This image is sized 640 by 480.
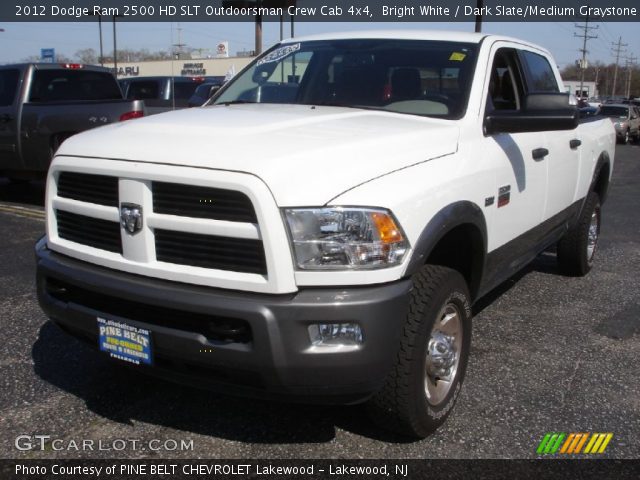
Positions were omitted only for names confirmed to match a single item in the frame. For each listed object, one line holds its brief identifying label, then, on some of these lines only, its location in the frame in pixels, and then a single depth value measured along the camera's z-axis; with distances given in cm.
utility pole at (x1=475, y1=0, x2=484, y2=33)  2036
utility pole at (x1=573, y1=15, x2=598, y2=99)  8241
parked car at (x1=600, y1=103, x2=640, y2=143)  2597
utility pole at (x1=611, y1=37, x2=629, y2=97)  11149
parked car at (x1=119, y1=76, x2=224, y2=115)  1387
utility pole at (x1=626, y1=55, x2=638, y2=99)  11404
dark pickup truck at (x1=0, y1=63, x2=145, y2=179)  799
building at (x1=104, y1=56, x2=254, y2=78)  6762
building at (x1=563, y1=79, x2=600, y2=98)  7178
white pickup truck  249
